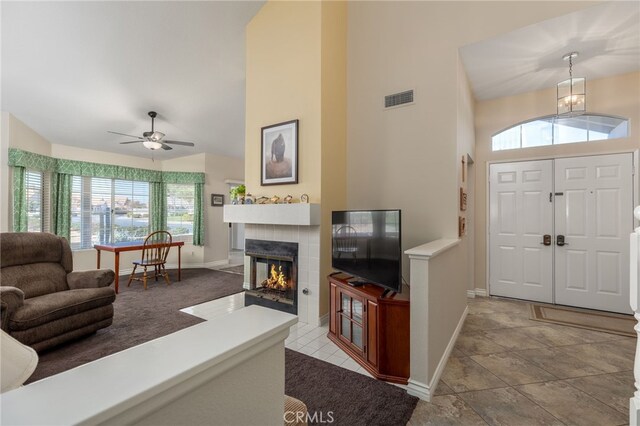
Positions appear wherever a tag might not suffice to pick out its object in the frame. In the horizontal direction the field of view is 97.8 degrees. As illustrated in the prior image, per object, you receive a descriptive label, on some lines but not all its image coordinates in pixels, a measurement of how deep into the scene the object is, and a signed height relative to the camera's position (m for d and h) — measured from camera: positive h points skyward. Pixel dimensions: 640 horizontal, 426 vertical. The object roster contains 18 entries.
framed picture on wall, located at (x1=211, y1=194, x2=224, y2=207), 6.71 +0.32
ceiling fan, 4.17 +1.09
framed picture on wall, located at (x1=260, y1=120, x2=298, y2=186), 3.30 +0.73
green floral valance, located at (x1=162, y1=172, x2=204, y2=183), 6.38 +0.82
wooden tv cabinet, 2.07 -0.93
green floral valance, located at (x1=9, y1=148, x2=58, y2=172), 4.18 +0.83
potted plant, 3.76 +0.26
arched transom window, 3.56 +1.14
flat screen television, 2.19 -0.29
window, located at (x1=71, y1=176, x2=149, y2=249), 5.38 +0.03
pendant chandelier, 3.22 +1.52
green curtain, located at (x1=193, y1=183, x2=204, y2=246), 6.37 -0.12
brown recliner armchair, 2.35 -0.80
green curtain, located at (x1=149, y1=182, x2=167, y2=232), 6.39 +0.15
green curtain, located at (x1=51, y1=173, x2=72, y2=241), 4.95 +0.13
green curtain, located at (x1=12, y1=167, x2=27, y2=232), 4.24 +0.17
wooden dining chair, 4.79 -0.84
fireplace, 3.30 -0.77
